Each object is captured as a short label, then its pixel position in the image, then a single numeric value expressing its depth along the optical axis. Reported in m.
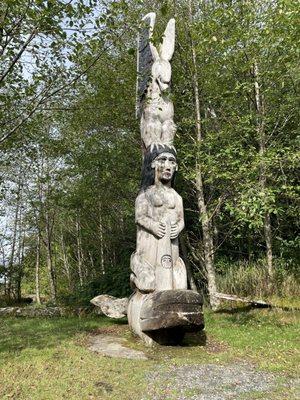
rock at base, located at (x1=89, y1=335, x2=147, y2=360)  6.89
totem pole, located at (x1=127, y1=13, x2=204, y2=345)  7.04
